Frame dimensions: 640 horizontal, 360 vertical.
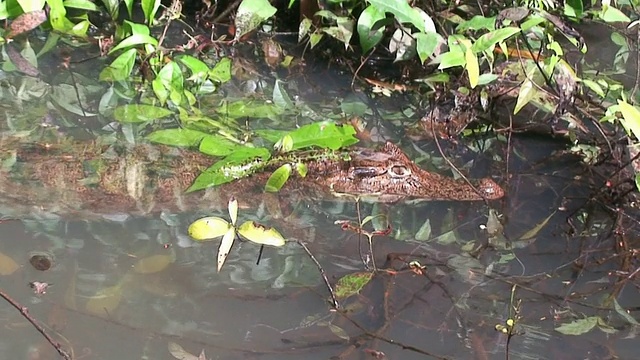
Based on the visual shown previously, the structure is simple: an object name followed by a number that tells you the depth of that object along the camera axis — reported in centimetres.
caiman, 193
